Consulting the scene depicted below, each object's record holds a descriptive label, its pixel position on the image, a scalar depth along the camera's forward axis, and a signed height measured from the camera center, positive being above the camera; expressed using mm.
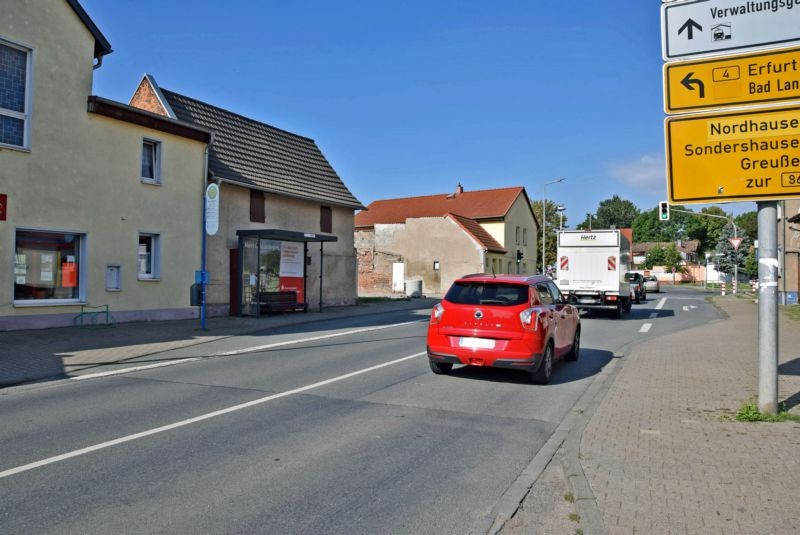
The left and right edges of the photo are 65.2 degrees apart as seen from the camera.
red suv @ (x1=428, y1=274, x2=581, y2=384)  9078 -665
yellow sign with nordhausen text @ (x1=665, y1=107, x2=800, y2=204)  6840 +1422
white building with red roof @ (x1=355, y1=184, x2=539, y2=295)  43156 +3159
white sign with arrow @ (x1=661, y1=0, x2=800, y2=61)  6930 +2928
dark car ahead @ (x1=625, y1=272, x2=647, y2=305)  33425 -286
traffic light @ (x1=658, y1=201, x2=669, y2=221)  28239 +3243
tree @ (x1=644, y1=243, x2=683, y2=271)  92312 +3758
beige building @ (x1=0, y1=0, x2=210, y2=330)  14367 +2402
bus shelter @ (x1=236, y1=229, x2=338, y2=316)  20125 +526
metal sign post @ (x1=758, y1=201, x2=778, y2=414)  6832 -388
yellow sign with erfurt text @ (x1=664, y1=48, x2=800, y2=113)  6902 +2296
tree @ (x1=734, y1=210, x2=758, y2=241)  111750 +10996
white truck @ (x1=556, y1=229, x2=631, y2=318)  22219 +485
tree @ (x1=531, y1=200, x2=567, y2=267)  70250 +6867
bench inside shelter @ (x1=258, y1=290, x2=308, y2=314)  20656 -668
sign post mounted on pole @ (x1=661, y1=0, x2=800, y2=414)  6859 +1879
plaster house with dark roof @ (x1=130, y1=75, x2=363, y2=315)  20328 +2625
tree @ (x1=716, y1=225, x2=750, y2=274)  72812 +2927
